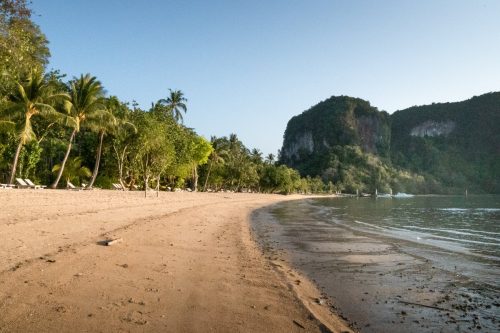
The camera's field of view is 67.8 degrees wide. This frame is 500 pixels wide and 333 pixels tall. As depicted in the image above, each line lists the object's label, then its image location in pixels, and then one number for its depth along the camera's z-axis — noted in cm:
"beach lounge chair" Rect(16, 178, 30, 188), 2847
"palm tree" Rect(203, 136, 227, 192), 7119
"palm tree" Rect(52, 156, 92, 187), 3894
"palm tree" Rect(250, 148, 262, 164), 10362
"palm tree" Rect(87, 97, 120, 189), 3516
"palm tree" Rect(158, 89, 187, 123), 6650
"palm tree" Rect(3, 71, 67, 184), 2850
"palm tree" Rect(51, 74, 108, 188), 3428
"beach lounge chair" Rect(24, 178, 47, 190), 2879
